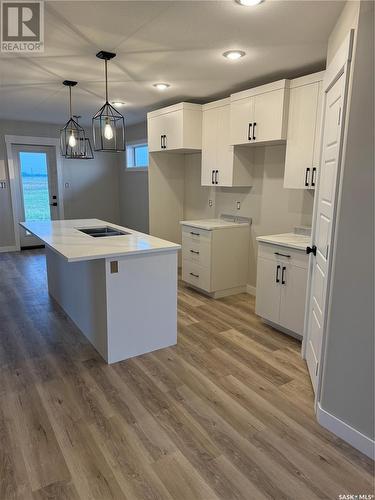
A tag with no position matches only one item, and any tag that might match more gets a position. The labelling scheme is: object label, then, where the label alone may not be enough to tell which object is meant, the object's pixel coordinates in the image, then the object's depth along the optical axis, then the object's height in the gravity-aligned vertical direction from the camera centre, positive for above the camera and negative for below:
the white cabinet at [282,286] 3.01 -0.92
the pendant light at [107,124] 2.73 +0.49
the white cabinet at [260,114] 3.23 +0.74
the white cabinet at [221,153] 4.03 +0.41
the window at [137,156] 6.53 +0.58
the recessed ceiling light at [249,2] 1.94 +1.06
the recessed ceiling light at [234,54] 2.76 +1.09
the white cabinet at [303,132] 2.96 +0.50
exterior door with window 6.54 -0.02
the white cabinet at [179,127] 4.30 +0.77
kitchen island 2.67 -0.87
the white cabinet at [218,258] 4.12 -0.88
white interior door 1.95 -0.16
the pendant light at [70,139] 3.48 +0.48
